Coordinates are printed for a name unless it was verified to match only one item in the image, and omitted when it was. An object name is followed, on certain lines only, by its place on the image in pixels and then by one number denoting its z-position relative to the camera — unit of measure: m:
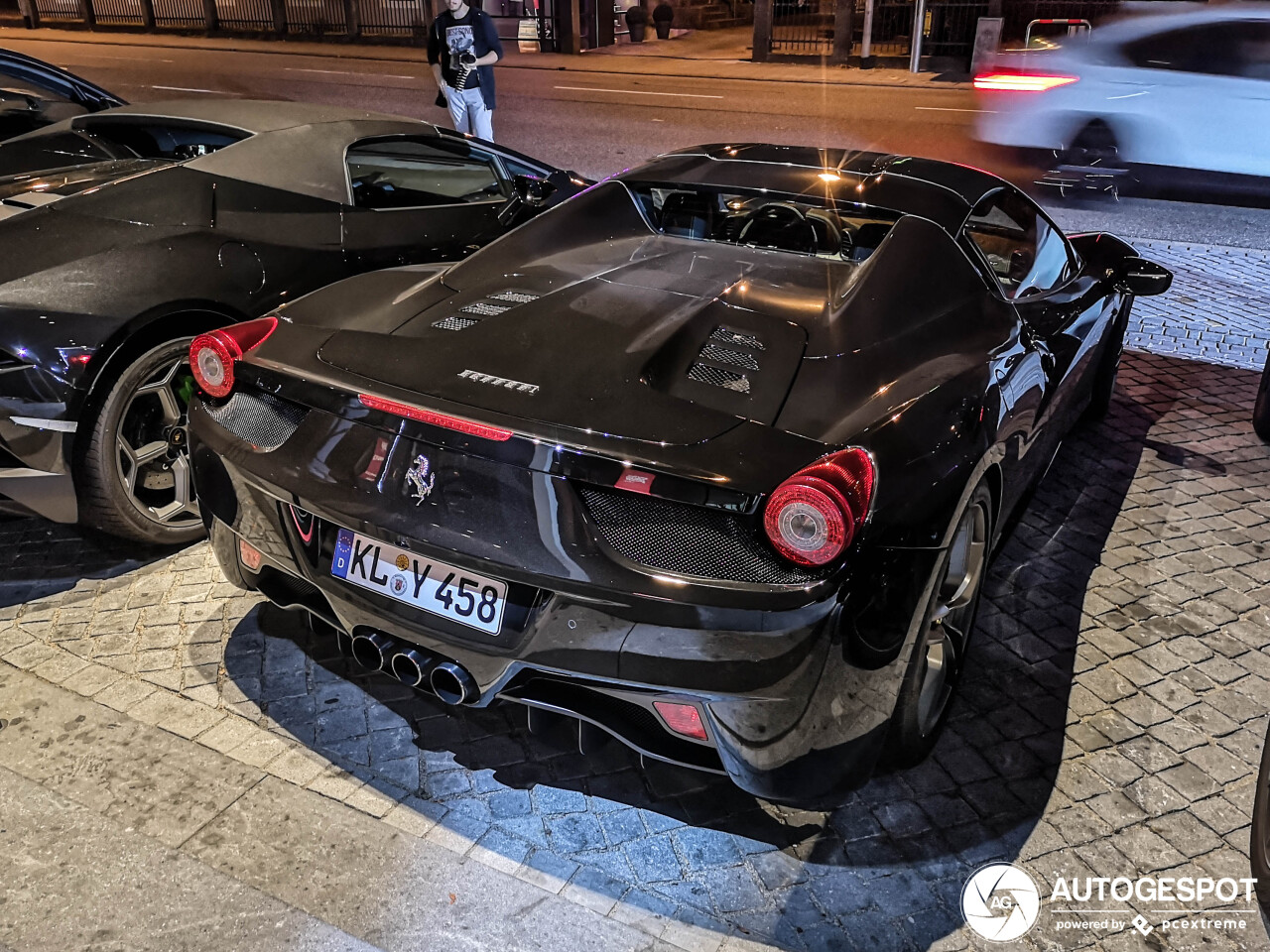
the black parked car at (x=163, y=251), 3.41
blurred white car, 8.91
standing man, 9.19
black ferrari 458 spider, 2.15
